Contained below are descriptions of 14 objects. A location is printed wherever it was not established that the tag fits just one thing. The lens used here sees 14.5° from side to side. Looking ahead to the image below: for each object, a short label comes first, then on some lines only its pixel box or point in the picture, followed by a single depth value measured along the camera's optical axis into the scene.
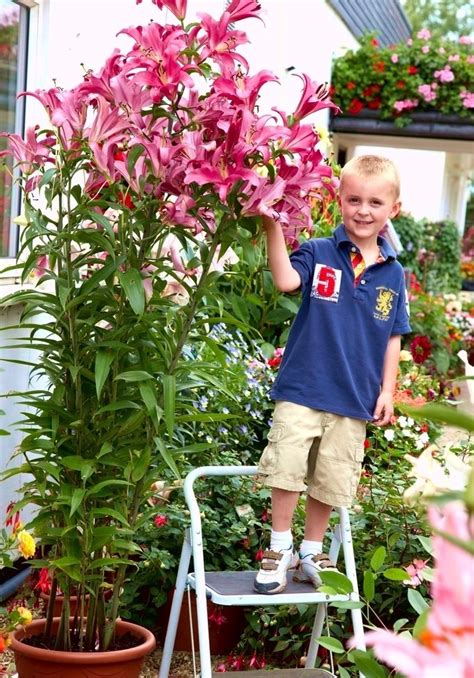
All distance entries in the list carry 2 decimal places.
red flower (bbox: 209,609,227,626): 6.07
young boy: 4.84
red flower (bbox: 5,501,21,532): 4.62
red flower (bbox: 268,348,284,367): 8.87
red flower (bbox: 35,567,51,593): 5.30
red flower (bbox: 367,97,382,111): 20.31
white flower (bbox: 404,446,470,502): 1.75
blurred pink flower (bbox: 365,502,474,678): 0.83
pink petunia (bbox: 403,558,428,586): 4.38
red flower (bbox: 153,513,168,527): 6.24
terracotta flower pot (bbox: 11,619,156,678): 4.68
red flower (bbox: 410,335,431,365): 12.00
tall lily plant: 3.94
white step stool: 4.37
